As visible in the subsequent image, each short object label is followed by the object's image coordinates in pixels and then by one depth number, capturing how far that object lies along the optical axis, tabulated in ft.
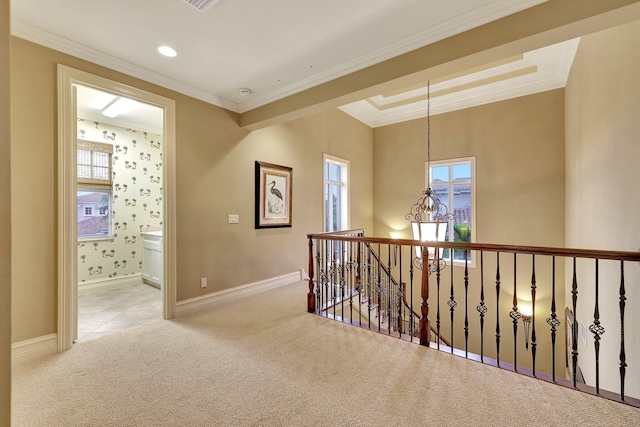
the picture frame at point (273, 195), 13.35
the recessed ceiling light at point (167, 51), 8.41
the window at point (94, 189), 14.39
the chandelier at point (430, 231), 9.97
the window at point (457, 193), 17.87
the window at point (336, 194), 18.28
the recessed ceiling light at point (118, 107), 12.57
